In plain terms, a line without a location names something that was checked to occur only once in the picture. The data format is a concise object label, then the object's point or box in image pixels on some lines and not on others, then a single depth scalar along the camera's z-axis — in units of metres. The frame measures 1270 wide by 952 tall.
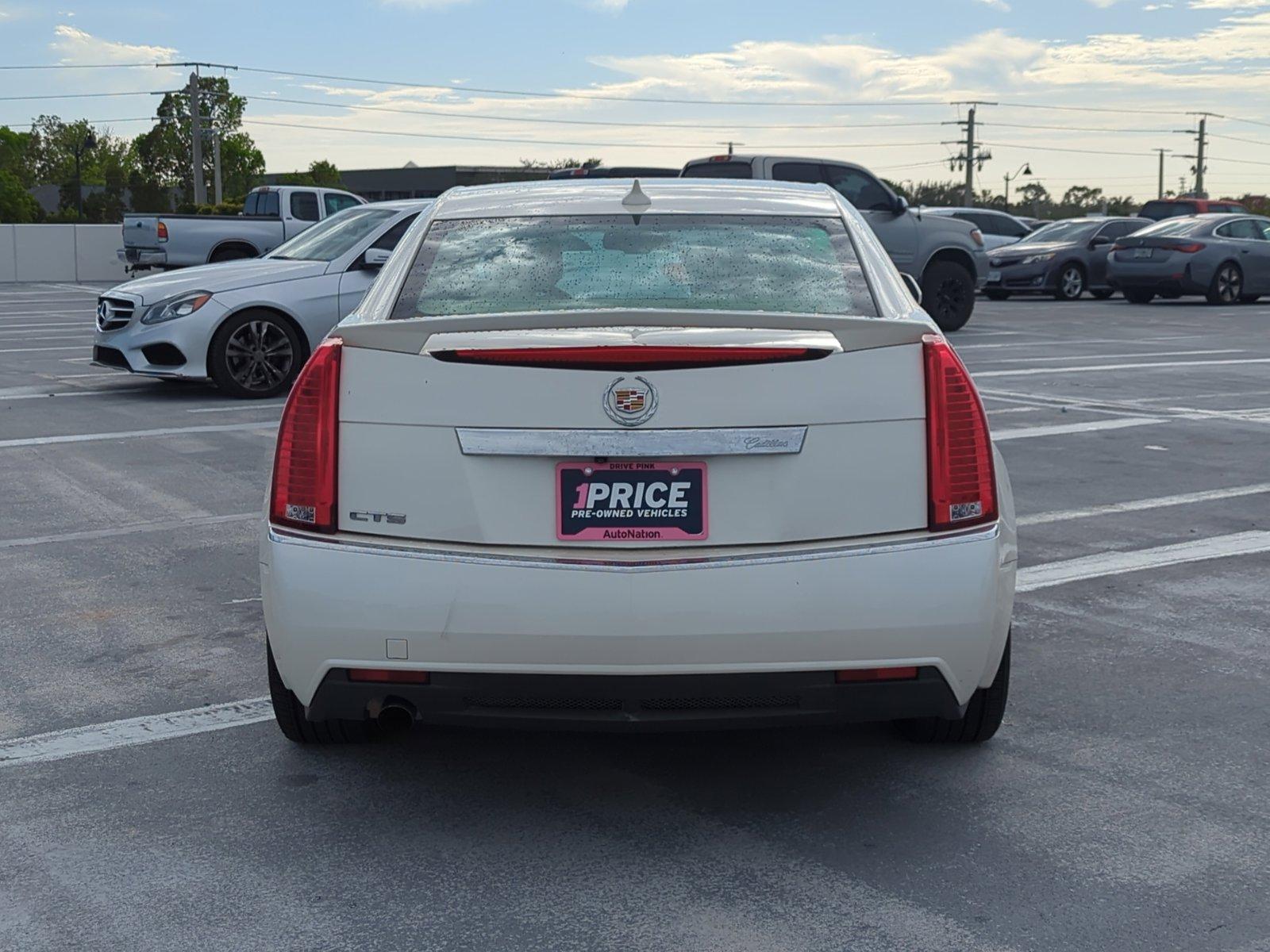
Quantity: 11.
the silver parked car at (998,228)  30.66
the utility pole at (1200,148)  114.00
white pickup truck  26.45
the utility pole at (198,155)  73.69
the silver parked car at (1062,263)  27.84
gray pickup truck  19.25
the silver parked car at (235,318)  12.54
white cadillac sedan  3.51
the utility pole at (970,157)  92.62
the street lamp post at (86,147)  69.89
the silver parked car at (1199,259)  25.81
